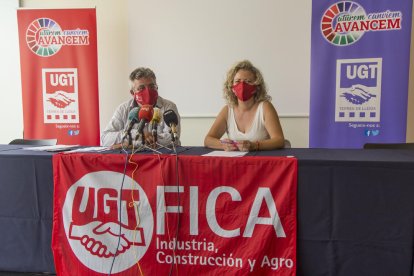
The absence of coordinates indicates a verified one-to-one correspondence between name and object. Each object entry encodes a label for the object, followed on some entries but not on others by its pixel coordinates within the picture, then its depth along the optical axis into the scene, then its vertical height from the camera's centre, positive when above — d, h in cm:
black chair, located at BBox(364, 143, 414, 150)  220 -23
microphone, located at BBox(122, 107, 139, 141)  163 -4
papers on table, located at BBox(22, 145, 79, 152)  192 -22
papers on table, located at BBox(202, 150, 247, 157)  165 -21
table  143 -44
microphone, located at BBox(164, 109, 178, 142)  161 -4
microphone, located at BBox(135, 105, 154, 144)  160 -2
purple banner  293 +35
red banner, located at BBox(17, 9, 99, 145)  350 +36
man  206 +3
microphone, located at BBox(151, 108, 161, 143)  162 -5
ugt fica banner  153 -49
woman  208 -1
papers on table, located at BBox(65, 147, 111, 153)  186 -22
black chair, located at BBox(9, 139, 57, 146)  265 -25
